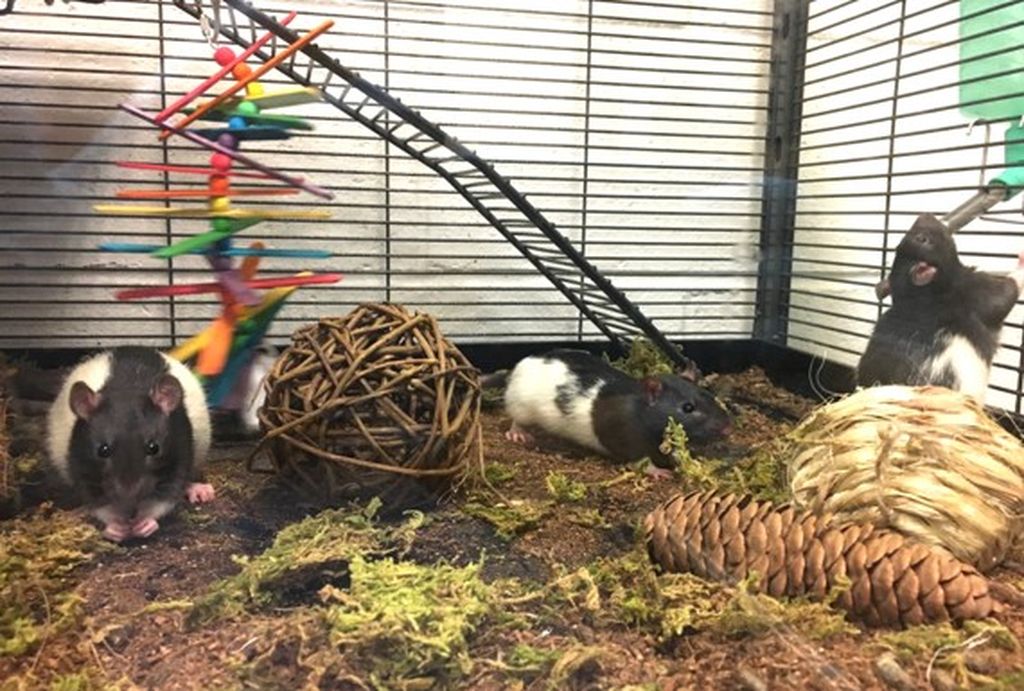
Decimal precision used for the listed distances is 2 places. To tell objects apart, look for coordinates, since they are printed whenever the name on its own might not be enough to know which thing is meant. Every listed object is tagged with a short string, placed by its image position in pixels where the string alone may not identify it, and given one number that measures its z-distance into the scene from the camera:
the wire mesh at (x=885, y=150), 0.52
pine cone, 0.31
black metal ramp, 0.46
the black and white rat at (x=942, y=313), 0.50
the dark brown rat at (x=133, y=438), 0.41
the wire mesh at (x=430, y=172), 0.42
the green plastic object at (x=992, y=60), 0.51
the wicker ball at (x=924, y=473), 0.37
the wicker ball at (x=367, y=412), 0.42
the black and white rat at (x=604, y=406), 0.59
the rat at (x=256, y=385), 0.44
